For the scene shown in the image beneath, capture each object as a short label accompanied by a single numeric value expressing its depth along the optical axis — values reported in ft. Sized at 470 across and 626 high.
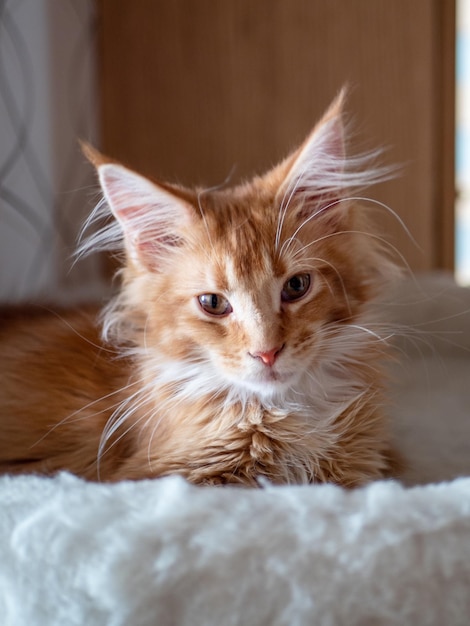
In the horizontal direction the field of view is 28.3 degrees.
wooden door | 2.74
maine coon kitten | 1.32
